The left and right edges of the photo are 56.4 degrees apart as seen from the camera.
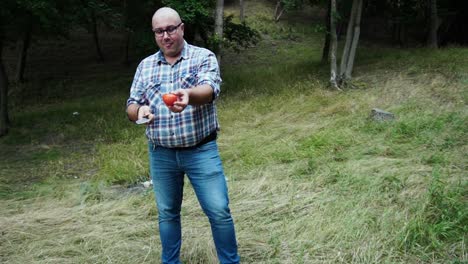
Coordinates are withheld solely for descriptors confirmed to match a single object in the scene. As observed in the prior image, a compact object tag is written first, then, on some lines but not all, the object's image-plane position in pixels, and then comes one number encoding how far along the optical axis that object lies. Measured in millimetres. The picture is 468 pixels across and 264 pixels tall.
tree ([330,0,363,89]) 9961
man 2648
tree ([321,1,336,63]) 13945
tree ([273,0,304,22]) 10227
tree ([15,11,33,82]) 14648
